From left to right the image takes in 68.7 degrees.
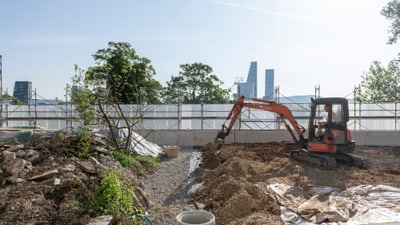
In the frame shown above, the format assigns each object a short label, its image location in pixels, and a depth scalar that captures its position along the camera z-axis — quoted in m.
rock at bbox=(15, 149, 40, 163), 5.73
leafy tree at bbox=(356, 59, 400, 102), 25.92
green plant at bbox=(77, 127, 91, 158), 6.39
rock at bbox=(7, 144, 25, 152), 6.18
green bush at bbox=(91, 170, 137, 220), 4.14
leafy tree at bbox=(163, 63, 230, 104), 31.81
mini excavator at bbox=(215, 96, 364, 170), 8.45
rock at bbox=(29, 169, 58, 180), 4.93
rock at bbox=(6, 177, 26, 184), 4.79
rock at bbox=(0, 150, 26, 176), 5.14
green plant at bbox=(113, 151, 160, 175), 7.92
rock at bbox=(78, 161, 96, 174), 5.60
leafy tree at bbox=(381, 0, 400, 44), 19.31
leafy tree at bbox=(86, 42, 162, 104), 26.27
